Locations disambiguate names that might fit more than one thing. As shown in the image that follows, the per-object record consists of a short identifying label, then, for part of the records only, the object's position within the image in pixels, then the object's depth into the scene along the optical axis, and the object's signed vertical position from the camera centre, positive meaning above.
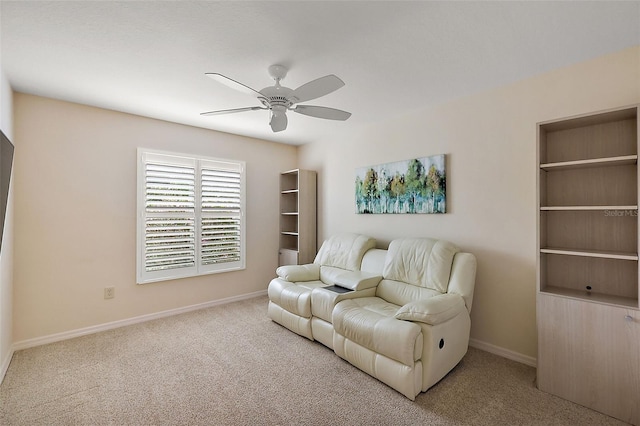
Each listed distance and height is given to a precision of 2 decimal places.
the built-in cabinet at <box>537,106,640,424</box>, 1.89 -0.39
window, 3.62 -0.01
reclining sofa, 2.13 -0.82
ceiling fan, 2.01 +0.91
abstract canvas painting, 3.19 +0.34
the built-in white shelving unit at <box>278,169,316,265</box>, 4.57 -0.03
